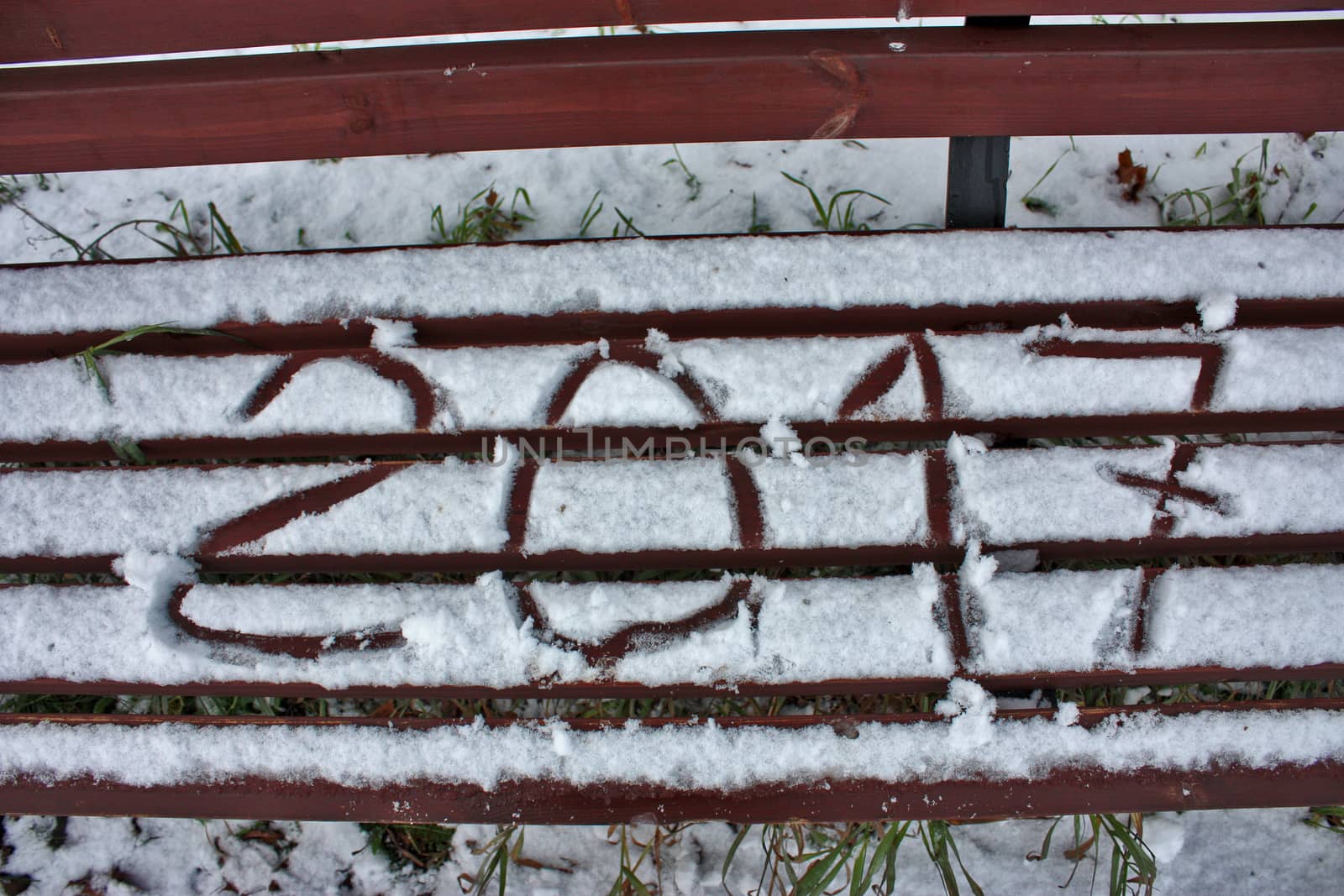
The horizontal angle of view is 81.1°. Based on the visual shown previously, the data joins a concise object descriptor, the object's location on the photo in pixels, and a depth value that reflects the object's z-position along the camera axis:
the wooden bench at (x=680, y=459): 1.26
